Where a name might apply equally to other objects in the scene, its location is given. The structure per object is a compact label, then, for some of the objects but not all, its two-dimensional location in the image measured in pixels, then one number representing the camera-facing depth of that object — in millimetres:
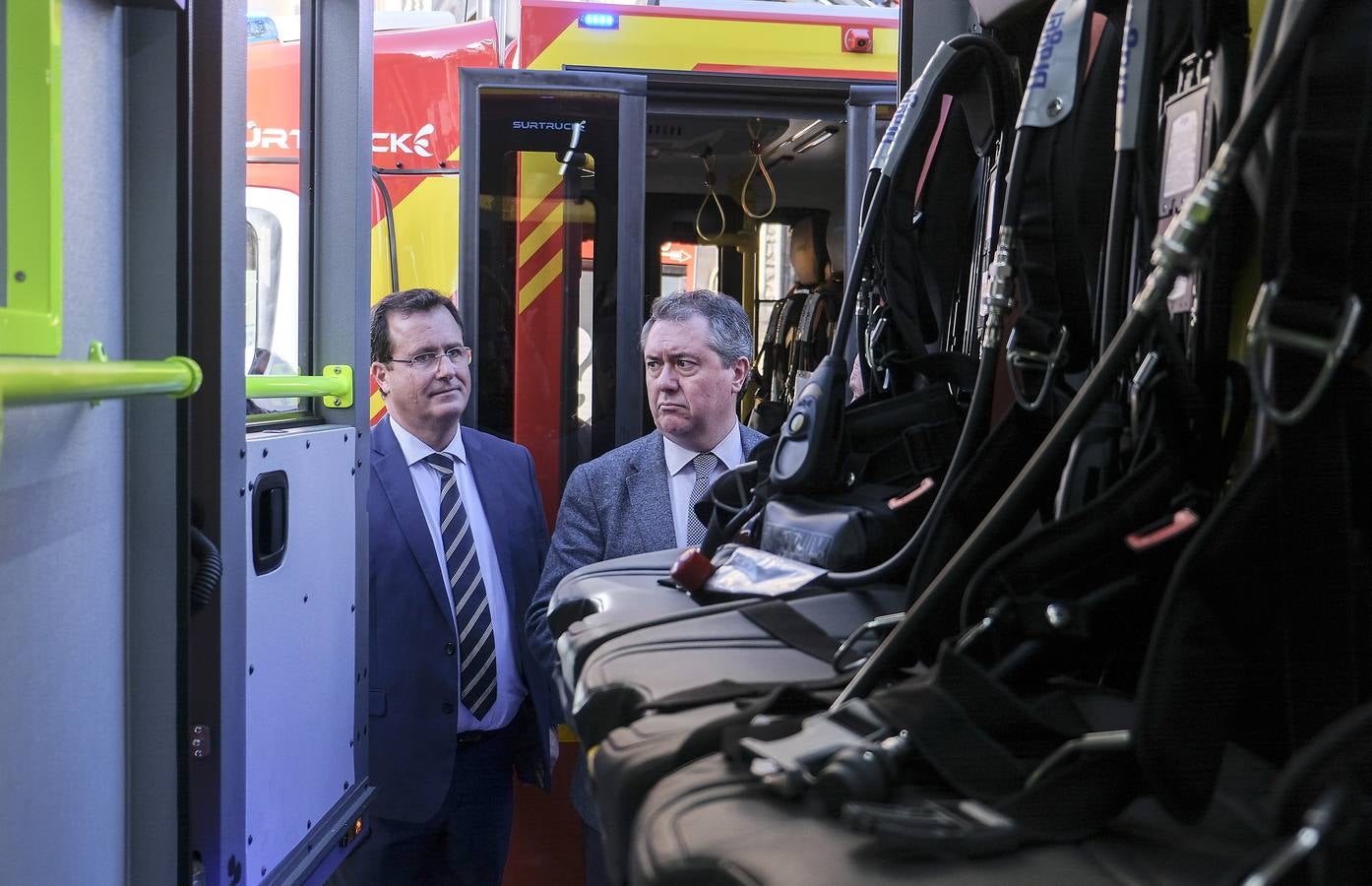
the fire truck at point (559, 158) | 3742
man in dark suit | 2859
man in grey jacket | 2883
